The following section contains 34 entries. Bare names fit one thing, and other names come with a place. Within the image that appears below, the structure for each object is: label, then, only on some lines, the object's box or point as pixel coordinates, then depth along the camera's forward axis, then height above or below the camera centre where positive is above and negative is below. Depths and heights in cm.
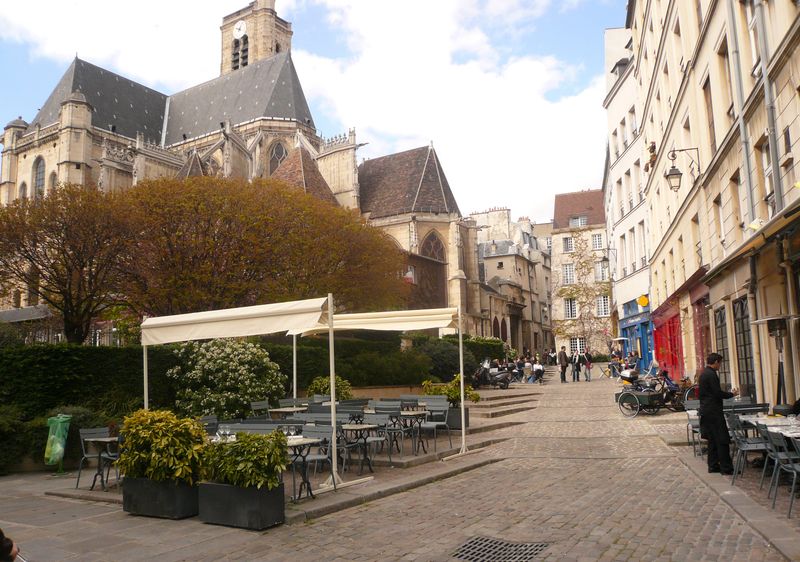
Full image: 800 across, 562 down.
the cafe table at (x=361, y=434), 791 -106
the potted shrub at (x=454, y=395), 1213 -79
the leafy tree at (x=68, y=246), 1842 +340
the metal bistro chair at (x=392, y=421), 920 -98
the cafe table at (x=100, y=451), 764 -113
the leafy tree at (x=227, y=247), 1872 +344
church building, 4175 +1483
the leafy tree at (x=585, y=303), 4291 +332
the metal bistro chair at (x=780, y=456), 556 -98
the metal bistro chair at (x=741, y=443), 679 -103
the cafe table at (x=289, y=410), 1090 -89
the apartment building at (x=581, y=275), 4400 +597
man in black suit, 754 -82
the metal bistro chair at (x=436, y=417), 1029 -112
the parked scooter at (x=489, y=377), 2348 -87
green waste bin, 934 -113
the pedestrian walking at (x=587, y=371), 2975 -94
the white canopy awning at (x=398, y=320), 861 +49
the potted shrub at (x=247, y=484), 577 -115
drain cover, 477 -151
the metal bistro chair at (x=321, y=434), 749 -91
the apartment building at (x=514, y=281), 4925 +671
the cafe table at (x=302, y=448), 667 -97
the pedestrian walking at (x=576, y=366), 2936 -66
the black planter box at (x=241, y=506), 577 -134
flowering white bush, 1305 -42
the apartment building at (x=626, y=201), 2564 +644
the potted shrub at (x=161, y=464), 627 -102
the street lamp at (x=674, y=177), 1316 +356
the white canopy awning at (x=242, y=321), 712 +44
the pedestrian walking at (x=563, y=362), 2834 -46
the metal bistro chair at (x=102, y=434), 777 -94
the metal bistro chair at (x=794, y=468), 520 -100
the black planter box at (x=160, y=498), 626 -135
